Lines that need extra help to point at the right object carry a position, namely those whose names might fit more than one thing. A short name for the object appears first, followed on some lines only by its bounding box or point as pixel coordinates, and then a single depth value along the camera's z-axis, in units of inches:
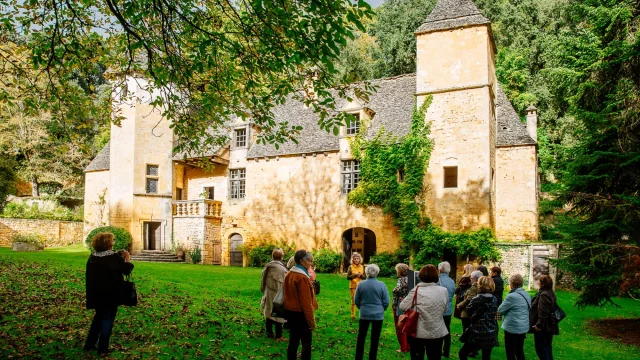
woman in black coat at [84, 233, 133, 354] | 236.5
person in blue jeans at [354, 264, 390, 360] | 263.7
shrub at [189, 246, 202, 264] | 976.3
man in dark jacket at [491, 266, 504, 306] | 351.0
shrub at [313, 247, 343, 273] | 872.9
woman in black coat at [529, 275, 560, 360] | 270.7
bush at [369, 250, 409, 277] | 809.5
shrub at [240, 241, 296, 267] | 933.2
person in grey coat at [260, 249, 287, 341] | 297.3
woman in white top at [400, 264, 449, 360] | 226.2
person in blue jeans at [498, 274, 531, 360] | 260.7
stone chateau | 786.8
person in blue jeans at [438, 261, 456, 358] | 309.7
